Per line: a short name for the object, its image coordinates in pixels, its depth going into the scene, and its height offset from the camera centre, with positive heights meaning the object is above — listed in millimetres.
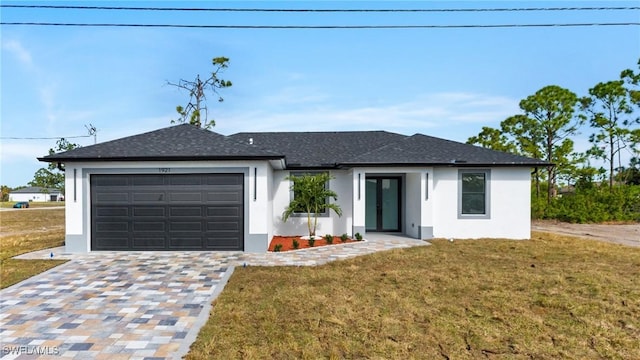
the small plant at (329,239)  10312 -2220
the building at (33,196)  79281 -5282
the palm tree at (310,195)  10703 -702
